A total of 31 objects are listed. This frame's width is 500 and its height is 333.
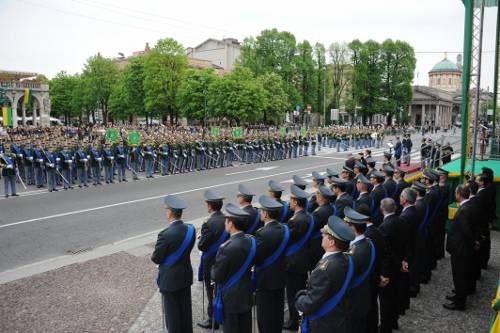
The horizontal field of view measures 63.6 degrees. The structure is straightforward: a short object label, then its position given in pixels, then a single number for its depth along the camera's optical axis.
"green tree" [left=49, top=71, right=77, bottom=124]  81.79
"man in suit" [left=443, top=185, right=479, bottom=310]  6.19
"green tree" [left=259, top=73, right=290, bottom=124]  49.03
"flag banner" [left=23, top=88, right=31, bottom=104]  52.34
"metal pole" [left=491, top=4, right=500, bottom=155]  14.59
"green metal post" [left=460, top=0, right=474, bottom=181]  10.88
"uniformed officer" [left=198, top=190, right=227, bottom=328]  5.38
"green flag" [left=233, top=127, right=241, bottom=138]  27.69
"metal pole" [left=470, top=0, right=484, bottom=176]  9.86
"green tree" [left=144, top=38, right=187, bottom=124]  50.28
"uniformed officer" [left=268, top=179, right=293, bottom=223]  6.36
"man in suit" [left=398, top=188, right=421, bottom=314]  5.84
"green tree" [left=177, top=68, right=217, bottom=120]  47.72
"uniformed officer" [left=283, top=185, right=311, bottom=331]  5.44
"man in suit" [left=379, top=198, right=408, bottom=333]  5.35
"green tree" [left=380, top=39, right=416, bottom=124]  67.12
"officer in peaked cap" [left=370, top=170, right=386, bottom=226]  7.48
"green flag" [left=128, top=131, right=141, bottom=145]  21.47
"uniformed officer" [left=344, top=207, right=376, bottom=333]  4.22
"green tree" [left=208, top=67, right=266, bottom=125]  43.78
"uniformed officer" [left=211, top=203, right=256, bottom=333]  4.40
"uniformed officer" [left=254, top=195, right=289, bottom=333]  4.89
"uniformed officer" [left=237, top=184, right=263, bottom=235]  5.84
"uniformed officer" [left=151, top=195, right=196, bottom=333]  4.88
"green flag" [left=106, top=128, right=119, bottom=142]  24.08
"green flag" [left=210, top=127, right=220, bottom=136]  28.11
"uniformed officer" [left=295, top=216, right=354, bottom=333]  3.69
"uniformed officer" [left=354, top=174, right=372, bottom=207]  6.99
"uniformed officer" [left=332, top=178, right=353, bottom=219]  6.74
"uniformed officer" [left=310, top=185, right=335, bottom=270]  5.90
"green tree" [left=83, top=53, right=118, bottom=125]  65.12
